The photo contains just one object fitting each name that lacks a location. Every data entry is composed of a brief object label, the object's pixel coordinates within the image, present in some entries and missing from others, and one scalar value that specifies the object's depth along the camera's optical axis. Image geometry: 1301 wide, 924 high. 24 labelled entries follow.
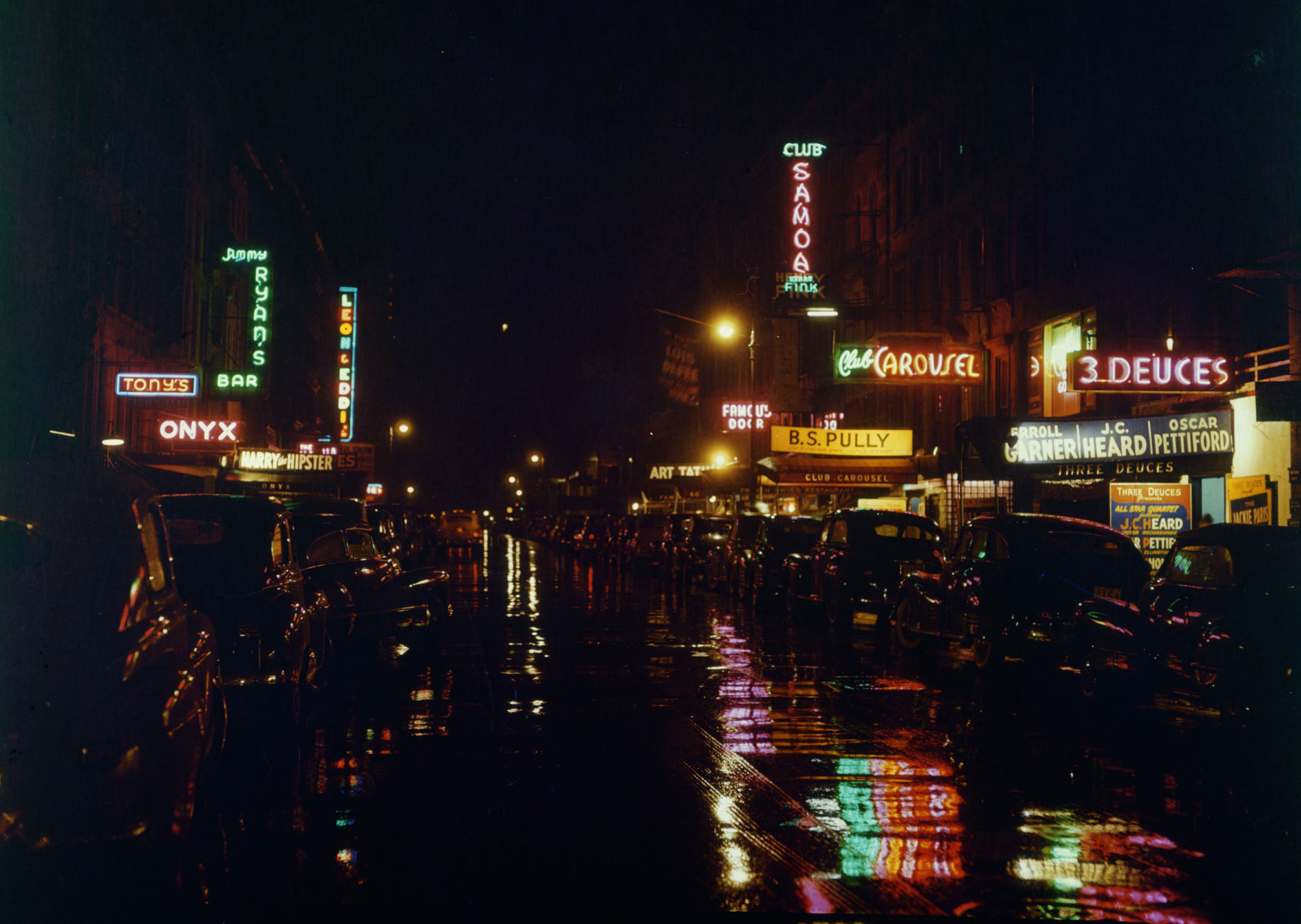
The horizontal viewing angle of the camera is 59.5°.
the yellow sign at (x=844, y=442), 33.25
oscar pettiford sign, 18.55
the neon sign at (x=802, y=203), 34.91
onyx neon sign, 32.84
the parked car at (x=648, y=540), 37.94
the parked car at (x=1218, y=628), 9.48
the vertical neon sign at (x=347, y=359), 60.59
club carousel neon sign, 27.86
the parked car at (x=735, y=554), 25.44
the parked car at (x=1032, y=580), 12.51
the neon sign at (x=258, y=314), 37.88
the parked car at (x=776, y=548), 23.58
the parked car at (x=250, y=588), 8.81
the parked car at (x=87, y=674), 4.30
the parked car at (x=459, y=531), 59.09
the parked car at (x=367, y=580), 13.76
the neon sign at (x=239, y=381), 37.59
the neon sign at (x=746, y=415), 45.03
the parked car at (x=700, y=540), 30.55
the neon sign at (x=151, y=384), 28.22
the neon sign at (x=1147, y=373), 18.19
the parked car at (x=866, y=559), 18.09
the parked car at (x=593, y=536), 49.56
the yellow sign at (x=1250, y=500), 18.16
